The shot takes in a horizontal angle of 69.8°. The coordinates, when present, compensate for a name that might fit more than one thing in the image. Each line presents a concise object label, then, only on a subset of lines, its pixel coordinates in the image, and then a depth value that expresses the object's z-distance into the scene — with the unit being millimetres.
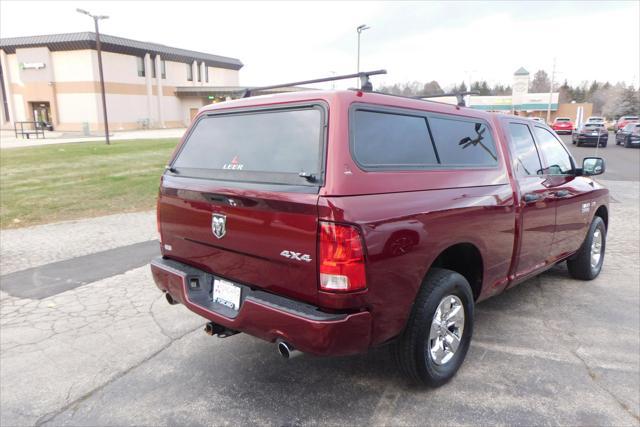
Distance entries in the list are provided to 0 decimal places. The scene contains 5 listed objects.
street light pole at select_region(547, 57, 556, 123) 62219
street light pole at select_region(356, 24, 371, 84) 28281
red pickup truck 2418
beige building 43188
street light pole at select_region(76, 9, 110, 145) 24125
